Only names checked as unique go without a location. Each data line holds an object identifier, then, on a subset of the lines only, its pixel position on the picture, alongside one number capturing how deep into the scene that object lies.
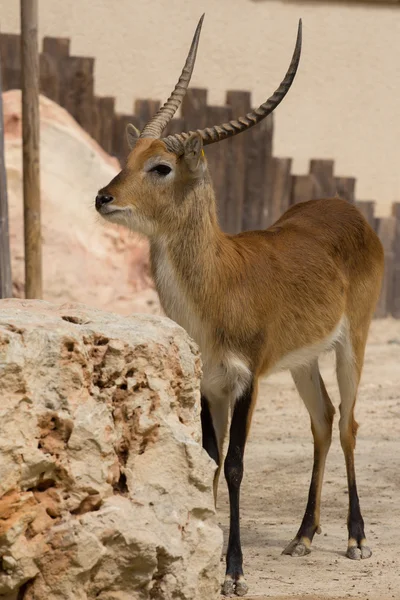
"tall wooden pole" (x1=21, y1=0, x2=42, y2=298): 18.48
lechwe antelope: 11.62
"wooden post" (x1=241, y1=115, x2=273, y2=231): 25.33
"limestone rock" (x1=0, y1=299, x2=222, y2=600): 7.77
